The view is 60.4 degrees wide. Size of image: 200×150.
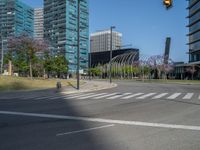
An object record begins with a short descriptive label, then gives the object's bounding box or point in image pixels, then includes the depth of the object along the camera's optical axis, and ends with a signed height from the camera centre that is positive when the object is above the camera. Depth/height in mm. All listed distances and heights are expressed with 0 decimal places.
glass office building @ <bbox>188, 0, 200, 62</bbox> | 57643 +14862
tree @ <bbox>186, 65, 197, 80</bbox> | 52612 +1136
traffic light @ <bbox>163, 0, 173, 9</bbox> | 8519 +3463
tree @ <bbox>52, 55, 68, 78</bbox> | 40373 +2216
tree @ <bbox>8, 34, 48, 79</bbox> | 27211 +4581
